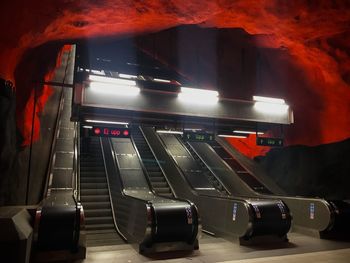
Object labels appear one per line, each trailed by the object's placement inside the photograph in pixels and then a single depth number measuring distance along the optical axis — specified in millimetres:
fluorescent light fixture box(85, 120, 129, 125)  11156
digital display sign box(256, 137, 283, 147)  10961
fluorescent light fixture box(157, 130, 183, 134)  12273
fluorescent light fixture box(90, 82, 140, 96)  8508
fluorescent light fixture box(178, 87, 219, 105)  9328
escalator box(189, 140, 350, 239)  7867
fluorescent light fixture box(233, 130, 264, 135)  12003
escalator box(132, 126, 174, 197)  11117
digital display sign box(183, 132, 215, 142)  10462
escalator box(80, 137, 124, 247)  8125
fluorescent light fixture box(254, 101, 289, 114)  10414
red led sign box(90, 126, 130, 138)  9258
